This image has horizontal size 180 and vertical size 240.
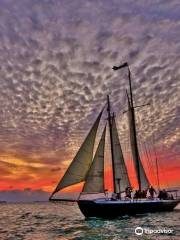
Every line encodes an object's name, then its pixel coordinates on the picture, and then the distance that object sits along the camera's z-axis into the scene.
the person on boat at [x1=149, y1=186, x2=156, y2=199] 30.28
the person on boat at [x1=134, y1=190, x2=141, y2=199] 28.97
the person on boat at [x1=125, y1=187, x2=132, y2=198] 27.68
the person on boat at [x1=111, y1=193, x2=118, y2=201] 26.74
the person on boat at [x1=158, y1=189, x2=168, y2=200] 31.29
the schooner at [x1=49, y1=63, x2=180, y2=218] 24.54
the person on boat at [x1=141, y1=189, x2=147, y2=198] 29.38
